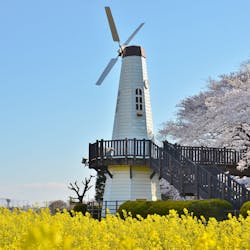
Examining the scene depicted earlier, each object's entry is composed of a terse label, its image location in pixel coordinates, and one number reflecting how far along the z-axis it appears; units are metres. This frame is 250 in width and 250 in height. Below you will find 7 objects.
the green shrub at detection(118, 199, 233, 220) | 18.44
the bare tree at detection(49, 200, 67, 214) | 42.59
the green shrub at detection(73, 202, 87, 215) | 29.81
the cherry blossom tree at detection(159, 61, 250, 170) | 27.86
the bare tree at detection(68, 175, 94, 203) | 38.03
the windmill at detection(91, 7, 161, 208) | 26.78
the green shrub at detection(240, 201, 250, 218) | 17.19
